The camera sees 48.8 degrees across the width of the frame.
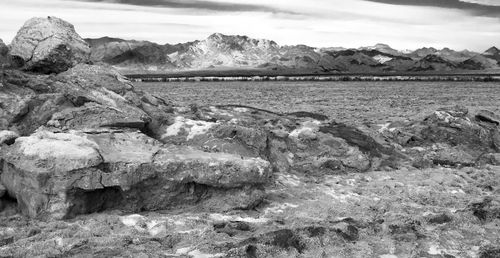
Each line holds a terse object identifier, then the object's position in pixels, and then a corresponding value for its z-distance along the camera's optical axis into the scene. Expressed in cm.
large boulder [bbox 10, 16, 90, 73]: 1327
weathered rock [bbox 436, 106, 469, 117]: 1523
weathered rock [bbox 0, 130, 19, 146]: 948
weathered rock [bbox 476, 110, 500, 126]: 1573
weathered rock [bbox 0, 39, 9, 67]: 1294
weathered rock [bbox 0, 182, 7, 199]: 892
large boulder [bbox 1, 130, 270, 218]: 846
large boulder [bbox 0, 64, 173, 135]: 1051
